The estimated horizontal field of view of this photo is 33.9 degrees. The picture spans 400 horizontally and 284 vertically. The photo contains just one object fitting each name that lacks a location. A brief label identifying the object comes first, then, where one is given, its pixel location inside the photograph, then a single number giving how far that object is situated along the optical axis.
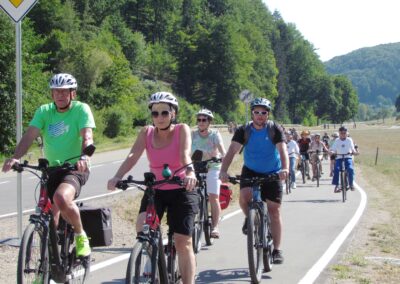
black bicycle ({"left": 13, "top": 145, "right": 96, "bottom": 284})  5.32
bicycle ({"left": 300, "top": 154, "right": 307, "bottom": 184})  23.11
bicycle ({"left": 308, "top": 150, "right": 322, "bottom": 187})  21.40
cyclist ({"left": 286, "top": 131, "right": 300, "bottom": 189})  20.28
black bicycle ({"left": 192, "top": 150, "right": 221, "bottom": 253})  8.46
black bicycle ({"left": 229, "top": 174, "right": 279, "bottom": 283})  7.01
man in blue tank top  7.58
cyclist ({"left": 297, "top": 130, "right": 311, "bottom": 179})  23.34
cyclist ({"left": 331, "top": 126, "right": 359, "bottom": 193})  17.36
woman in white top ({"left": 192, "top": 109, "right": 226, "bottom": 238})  9.43
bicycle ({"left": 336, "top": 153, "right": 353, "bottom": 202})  16.38
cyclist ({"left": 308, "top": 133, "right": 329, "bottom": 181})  22.06
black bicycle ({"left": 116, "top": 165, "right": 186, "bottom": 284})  4.88
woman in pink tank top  5.48
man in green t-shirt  5.99
